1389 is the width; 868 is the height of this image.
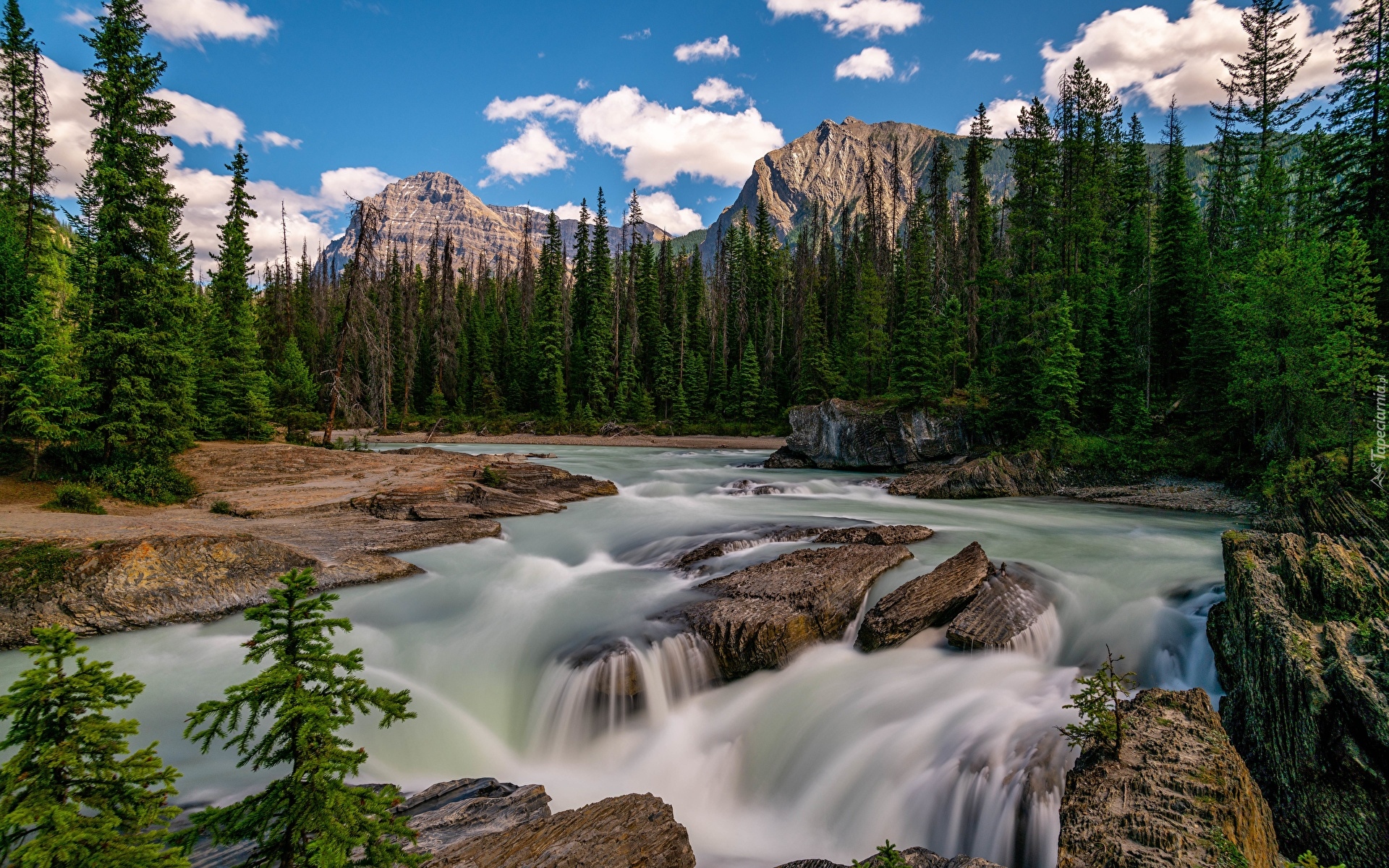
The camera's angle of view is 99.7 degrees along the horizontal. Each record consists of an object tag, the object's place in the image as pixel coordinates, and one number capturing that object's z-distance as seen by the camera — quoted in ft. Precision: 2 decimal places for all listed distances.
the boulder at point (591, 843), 13.15
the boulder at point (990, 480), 69.21
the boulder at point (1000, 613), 26.96
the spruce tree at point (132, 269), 49.44
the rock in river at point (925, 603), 27.81
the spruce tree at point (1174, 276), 90.63
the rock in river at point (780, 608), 26.58
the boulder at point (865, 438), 93.30
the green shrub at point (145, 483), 47.50
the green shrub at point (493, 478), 60.44
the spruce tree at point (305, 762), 8.21
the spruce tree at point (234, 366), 79.10
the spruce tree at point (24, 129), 74.84
